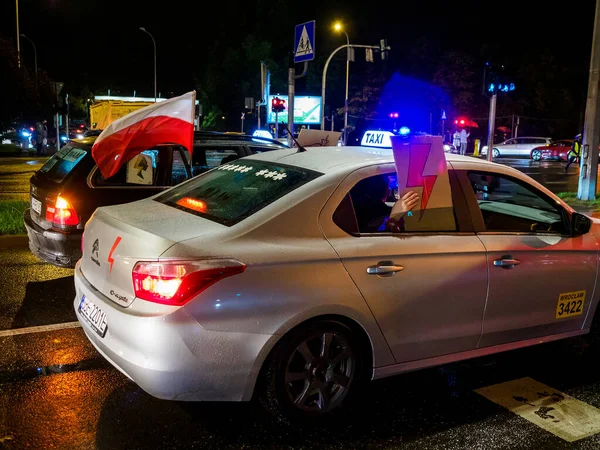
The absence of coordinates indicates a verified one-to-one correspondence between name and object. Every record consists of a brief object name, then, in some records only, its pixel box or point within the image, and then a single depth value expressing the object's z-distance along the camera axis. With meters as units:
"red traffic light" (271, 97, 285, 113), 19.17
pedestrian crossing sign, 11.80
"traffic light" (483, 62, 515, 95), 16.06
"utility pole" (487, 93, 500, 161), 16.12
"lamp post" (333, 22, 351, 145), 28.41
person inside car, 3.76
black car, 5.79
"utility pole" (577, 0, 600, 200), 14.05
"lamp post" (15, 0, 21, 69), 21.94
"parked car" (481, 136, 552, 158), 39.12
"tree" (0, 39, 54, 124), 20.58
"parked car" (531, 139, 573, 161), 35.16
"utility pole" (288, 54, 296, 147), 12.42
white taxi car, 3.13
